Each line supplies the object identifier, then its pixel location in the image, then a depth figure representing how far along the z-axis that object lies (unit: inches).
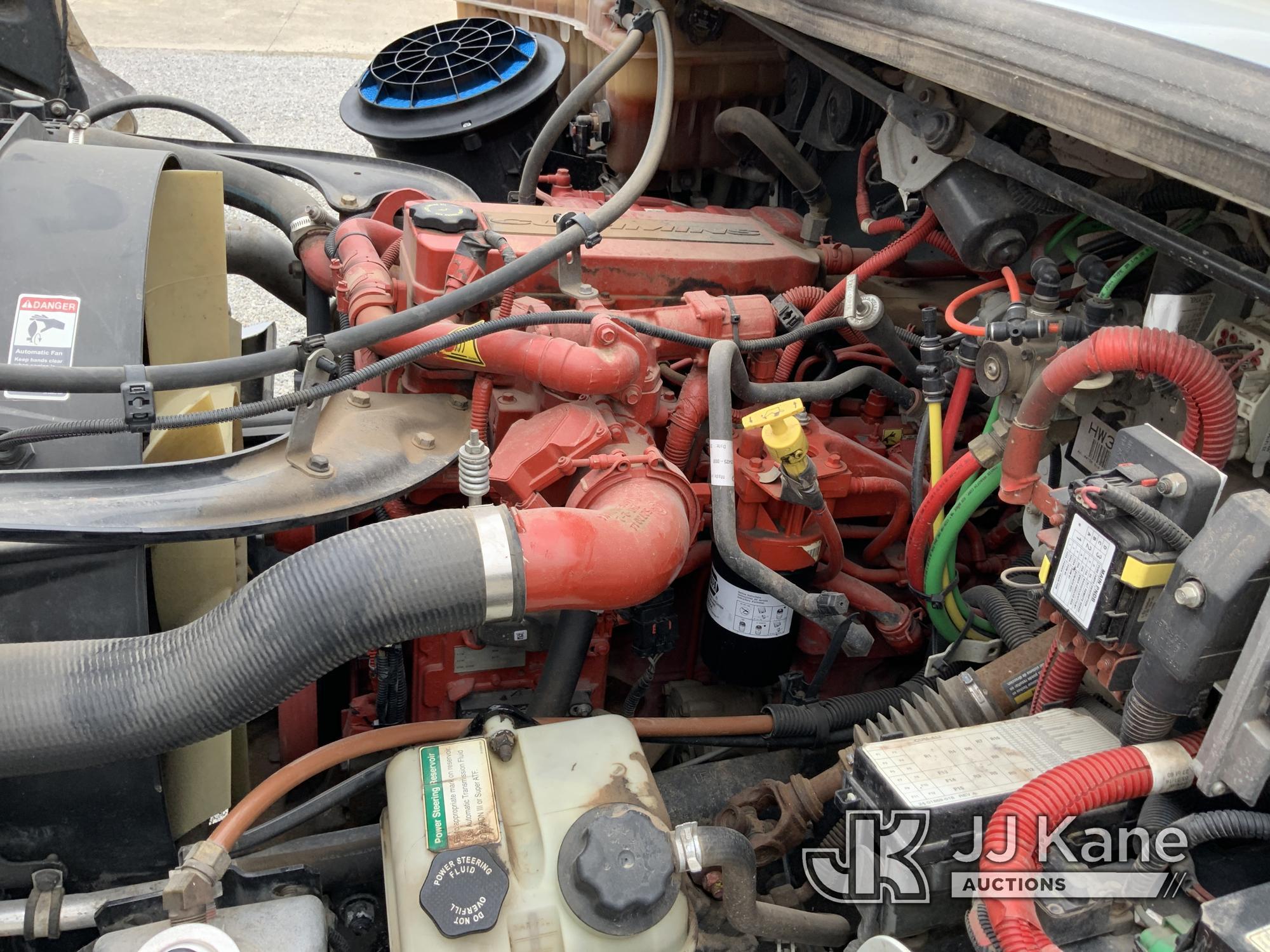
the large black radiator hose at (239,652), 45.0
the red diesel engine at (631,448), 60.5
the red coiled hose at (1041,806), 36.7
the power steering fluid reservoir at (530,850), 43.6
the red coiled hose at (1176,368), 41.8
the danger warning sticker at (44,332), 54.1
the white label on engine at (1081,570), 40.9
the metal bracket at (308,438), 54.9
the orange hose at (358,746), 49.7
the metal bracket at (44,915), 46.2
